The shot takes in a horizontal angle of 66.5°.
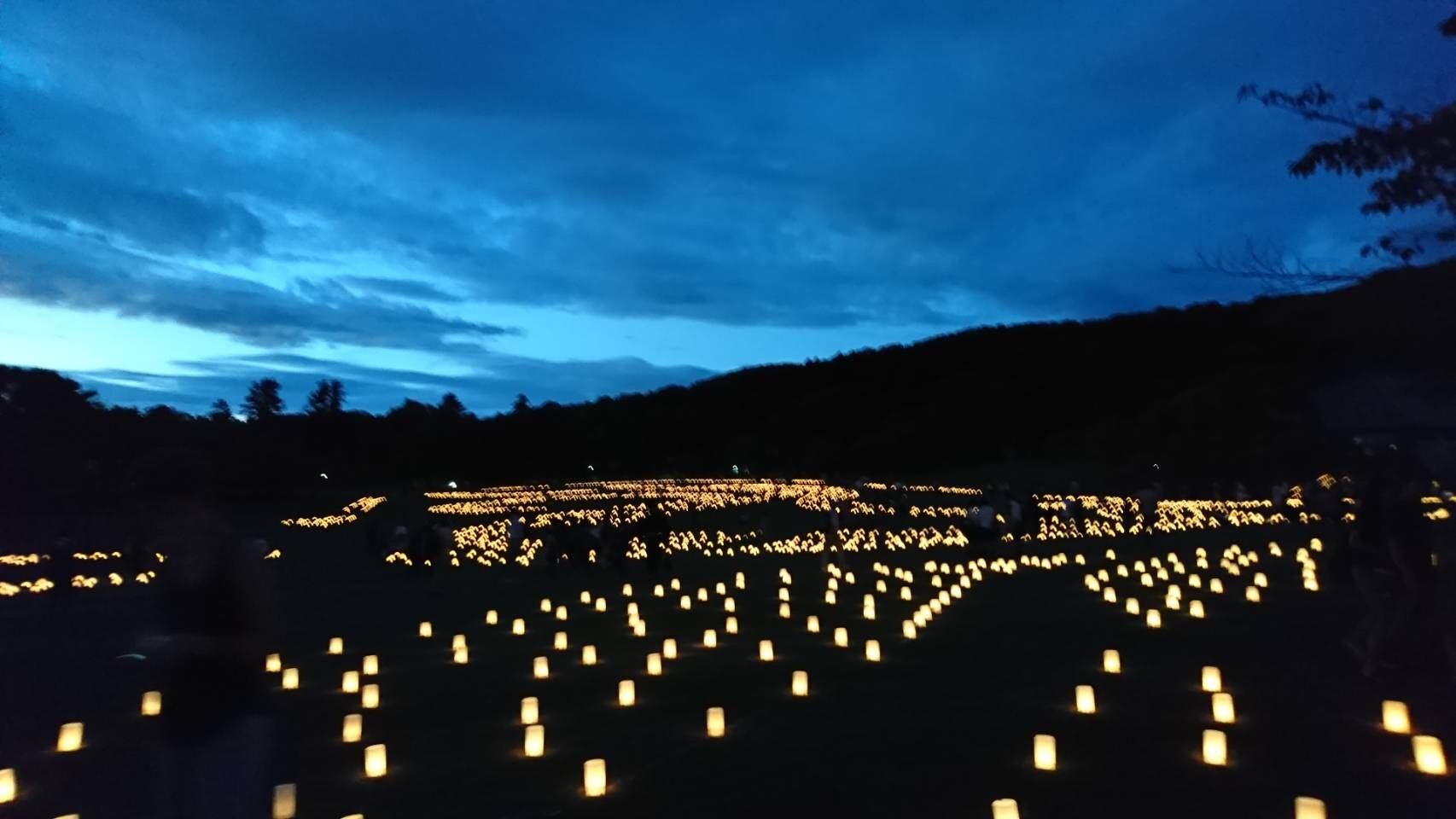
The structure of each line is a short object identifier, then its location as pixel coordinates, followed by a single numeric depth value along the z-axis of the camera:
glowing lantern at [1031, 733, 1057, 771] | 6.98
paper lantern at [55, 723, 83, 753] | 8.16
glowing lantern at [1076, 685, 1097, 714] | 8.61
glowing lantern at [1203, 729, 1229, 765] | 7.02
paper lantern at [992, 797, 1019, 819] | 5.46
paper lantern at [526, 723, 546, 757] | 7.65
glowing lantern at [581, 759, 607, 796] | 6.66
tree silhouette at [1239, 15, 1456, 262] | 8.03
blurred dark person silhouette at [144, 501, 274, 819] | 4.44
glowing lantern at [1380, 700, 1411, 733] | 7.59
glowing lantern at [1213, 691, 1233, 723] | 8.08
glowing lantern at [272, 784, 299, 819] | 6.11
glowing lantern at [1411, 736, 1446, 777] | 6.59
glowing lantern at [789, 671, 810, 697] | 9.54
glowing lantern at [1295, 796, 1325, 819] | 5.51
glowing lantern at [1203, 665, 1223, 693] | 9.19
